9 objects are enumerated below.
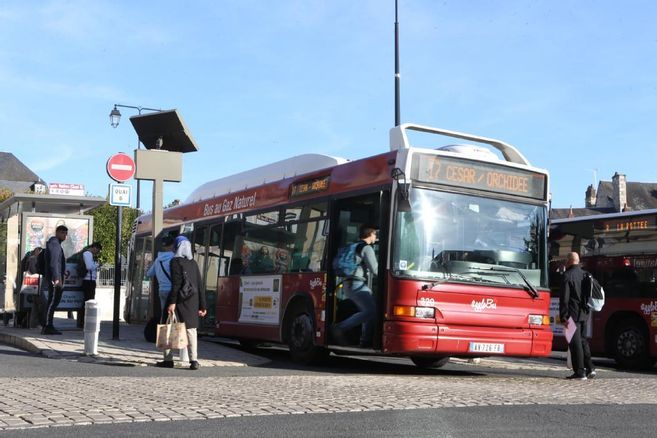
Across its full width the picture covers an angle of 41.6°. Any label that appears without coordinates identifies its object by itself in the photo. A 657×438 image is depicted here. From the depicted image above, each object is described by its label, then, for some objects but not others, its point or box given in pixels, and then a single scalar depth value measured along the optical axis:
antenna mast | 21.70
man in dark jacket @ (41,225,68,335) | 15.24
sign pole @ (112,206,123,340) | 14.30
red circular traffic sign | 14.50
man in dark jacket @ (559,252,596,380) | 11.90
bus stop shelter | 17.45
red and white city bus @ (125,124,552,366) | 10.86
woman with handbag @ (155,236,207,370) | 11.00
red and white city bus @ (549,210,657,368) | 14.91
